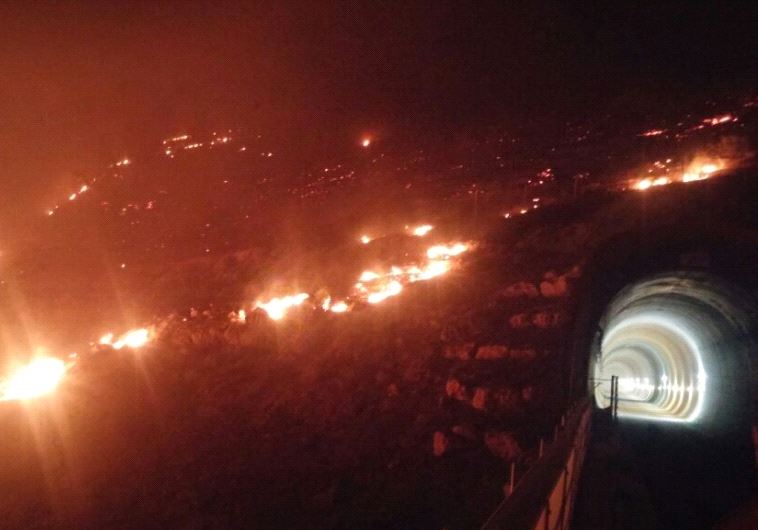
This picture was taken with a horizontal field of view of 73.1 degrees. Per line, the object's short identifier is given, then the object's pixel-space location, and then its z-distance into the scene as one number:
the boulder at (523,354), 11.55
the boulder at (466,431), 9.96
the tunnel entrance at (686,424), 9.90
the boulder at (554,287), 12.82
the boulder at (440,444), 9.73
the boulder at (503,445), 9.34
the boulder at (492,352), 11.85
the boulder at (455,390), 11.03
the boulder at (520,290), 13.37
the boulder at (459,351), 12.22
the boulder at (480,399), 10.67
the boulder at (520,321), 12.44
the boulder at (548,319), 12.10
